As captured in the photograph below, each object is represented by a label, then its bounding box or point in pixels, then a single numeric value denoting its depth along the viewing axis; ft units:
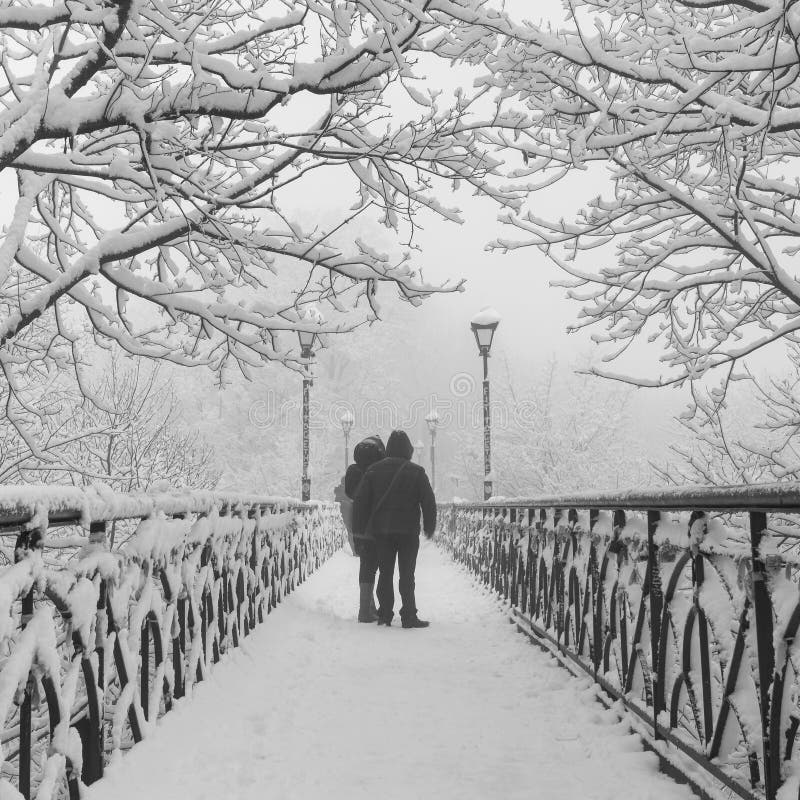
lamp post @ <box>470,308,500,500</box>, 49.44
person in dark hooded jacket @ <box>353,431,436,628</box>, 24.30
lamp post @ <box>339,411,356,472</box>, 86.12
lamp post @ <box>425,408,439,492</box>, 102.37
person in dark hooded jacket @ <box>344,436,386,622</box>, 24.80
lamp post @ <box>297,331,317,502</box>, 45.39
